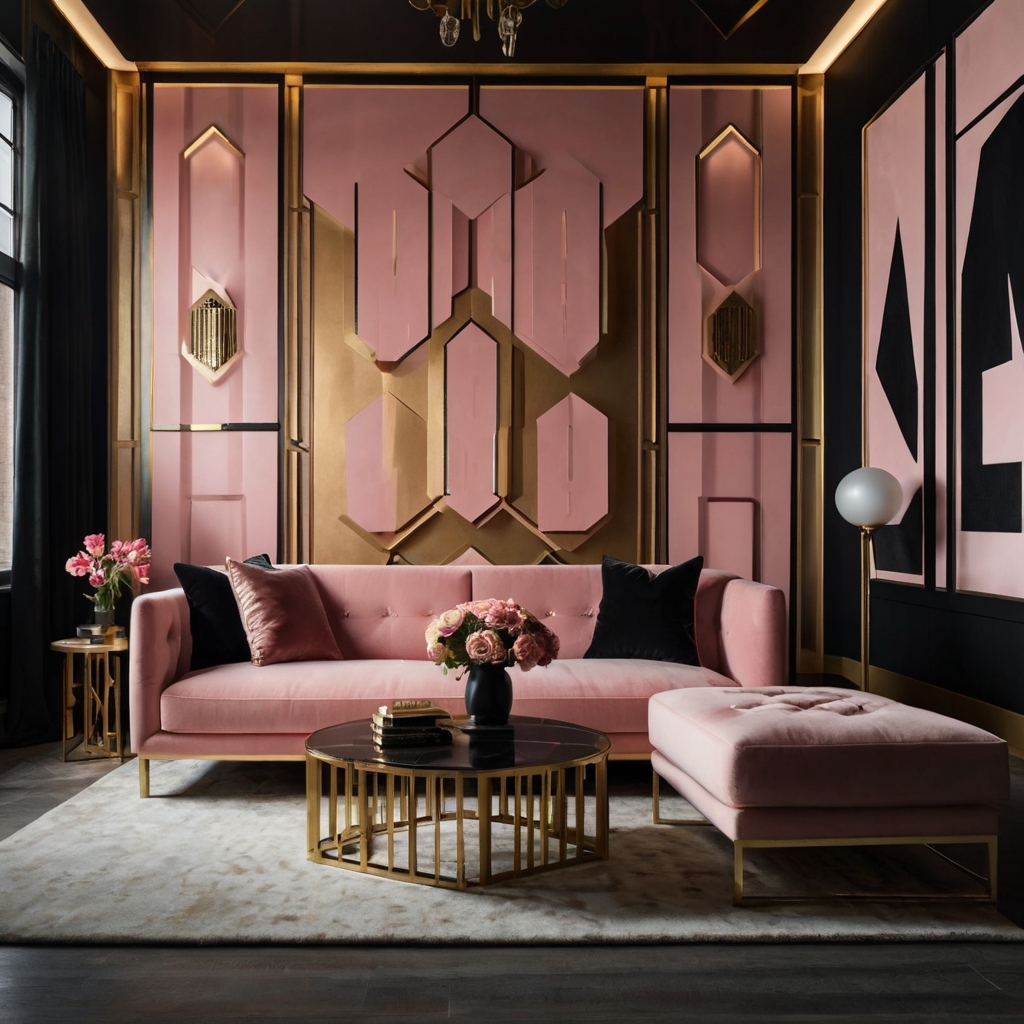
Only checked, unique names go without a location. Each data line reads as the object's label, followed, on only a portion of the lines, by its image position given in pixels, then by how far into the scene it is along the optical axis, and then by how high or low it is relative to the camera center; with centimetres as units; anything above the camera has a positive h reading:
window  442 +77
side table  394 -78
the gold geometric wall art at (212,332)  509 +93
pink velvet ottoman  229 -64
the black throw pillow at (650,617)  372 -41
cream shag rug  214 -94
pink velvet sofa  329 -61
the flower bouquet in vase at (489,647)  270 -38
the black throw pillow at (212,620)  367 -42
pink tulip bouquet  407 -24
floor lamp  415 +4
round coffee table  243 -82
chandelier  304 +160
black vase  279 -53
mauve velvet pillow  364 -41
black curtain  423 +54
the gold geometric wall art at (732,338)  512 +92
